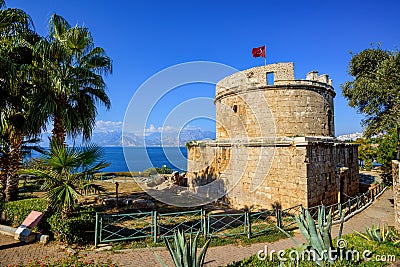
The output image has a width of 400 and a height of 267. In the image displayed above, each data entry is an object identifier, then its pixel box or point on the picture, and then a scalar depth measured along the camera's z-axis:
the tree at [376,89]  11.90
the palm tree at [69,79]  8.91
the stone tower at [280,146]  10.76
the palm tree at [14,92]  8.85
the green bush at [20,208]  8.43
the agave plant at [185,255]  4.69
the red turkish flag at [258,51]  14.44
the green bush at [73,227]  7.30
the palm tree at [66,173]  6.94
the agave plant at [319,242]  4.97
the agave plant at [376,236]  6.39
